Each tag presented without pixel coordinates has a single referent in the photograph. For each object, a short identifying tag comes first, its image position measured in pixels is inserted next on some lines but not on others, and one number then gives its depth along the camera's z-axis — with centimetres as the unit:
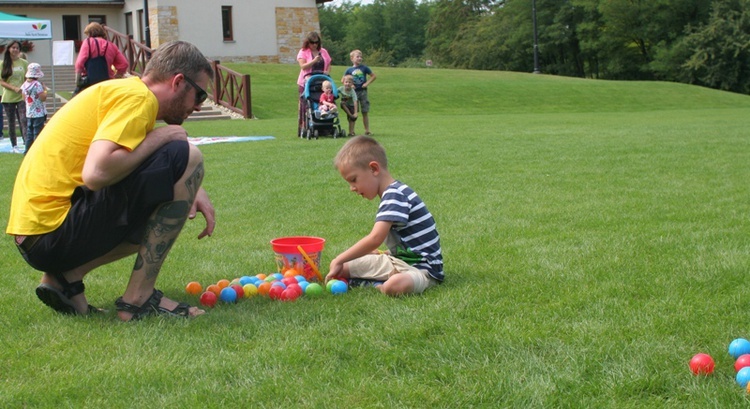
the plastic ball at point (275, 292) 403
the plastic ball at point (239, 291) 406
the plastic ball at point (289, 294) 400
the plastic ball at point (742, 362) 273
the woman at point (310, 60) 1380
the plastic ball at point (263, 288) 407
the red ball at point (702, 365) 275
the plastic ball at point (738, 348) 285
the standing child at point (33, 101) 1252
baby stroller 1378
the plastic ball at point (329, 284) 416
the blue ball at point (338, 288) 412
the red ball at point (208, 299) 396
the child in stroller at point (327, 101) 1381
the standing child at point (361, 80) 1455
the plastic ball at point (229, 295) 399
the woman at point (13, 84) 1320
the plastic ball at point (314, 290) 409
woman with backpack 1138
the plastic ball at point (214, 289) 410
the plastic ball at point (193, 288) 421
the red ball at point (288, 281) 417
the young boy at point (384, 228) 414
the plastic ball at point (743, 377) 262
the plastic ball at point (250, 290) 409
